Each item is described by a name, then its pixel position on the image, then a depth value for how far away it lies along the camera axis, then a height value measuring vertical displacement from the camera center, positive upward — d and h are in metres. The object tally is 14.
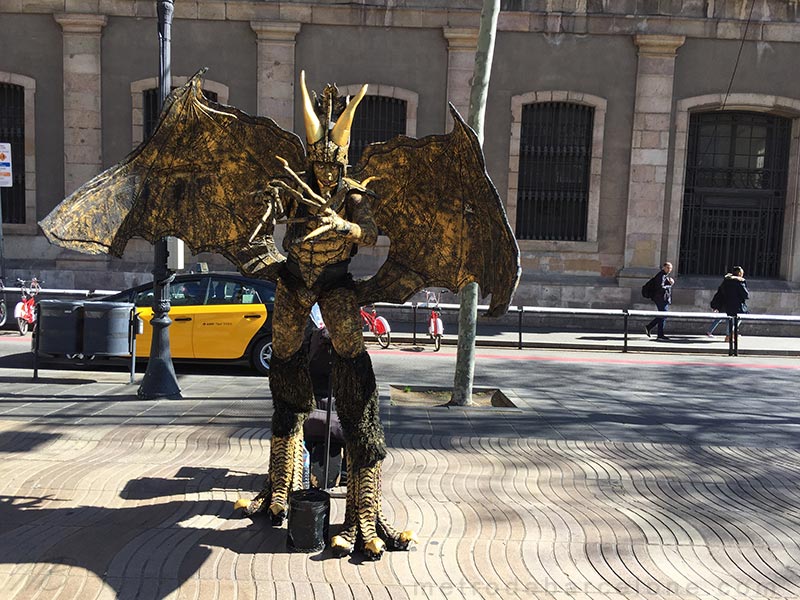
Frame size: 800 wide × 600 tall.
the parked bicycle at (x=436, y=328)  13.73 -1.89
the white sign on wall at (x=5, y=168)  16.31 +1.14
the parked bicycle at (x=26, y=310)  13.84 -1.90
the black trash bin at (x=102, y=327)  9.05 -1.42
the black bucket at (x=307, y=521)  4.14 -1.77
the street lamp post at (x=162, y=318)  8.30 -1.19
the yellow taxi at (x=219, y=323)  10.25 -1.47
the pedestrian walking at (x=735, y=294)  15.47 -1.07
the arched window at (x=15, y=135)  17.73 +2.09
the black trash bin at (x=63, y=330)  9.10 -1.48
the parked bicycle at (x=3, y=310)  14.28 -1.99
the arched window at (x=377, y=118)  17.55 +2.91
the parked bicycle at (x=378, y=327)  13.74 -1.91
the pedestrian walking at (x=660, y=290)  16.08 -1.09
